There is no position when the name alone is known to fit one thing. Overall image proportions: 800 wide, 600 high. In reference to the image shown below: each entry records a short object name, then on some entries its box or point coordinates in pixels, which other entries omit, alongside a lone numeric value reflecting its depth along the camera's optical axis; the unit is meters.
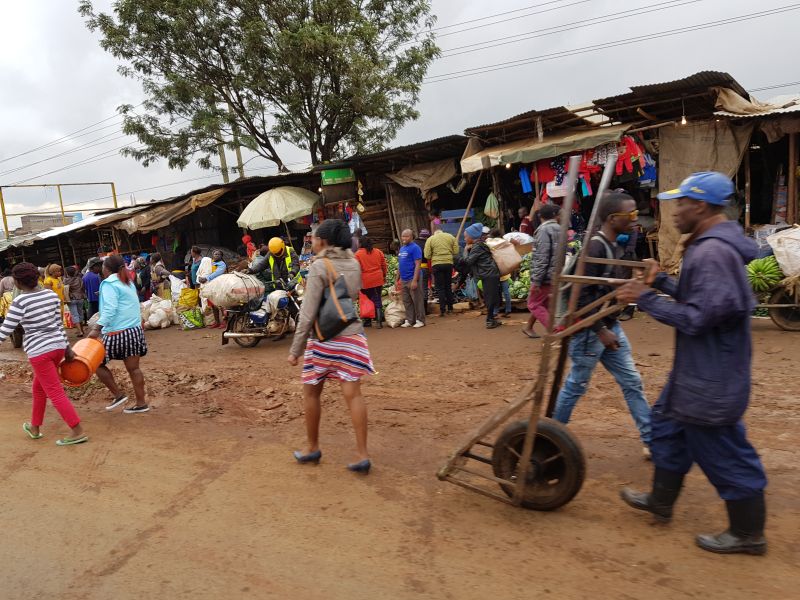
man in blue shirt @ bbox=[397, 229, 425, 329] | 9.84
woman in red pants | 5.10
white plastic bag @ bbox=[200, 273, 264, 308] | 9.02
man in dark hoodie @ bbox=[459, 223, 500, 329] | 9.16
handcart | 3.03
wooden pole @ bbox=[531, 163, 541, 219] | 11.02
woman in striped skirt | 3.94
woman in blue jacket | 5.72
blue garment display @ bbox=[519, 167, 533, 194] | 11.30
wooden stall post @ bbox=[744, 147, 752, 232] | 9.60
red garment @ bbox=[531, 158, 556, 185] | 11.01
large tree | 16.20
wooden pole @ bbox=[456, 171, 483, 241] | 12.17
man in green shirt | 10.18
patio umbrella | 14.06
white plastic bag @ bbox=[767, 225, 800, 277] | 7.02
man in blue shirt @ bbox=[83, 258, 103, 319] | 11.89
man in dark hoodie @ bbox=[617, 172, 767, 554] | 2.54
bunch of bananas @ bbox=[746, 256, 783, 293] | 7.14
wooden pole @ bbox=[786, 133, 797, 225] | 9.10
